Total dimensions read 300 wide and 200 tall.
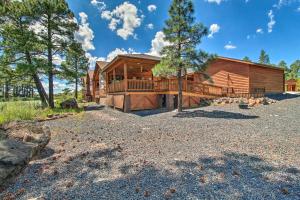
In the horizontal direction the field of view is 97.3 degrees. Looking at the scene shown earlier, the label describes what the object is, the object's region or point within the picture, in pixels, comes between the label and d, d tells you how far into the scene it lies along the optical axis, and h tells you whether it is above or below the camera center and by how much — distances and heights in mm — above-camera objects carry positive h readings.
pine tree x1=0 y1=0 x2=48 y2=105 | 9291 +4363
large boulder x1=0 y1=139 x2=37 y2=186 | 2464 -1261
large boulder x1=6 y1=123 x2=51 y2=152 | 3602 -1060
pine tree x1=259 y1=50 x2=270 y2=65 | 46231 +13964
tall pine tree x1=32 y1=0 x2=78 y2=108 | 9822 +5567
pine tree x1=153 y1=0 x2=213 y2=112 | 7593 +3416
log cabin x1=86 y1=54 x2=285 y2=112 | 9494 +1073
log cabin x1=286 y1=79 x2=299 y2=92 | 28355 +2815
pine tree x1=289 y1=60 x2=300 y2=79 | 41408 +9221
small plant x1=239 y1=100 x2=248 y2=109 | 8413 -499
